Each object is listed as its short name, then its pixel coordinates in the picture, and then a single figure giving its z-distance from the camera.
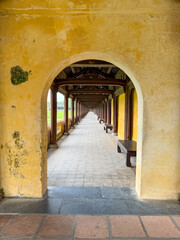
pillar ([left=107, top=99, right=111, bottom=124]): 16.20
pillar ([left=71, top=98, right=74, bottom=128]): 17.38
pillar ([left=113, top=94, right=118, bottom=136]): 11.62
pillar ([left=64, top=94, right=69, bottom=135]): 12.47
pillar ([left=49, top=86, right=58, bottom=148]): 7.86
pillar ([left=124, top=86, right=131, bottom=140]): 7.84
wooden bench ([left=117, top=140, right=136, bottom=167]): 5.04
